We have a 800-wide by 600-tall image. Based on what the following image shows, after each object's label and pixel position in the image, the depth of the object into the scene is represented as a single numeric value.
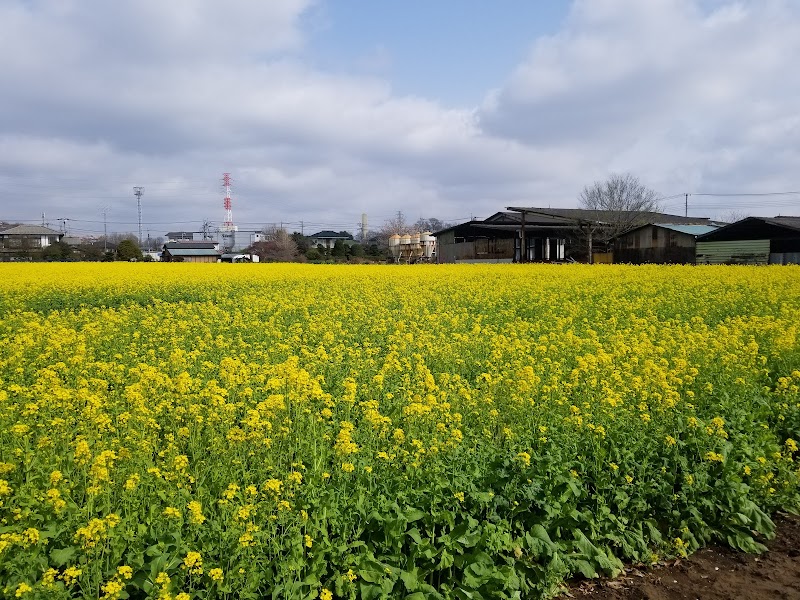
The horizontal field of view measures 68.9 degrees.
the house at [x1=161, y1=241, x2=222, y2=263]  68.44
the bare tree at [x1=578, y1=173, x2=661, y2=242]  49.86
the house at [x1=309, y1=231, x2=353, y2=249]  112.19
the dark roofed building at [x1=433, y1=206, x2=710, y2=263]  45.97
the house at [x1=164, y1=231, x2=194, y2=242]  130.12
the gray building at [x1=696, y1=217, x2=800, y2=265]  33.56
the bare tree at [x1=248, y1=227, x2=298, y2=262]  73.18
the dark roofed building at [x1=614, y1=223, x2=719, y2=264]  40.12
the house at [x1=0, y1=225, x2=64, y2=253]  77.66
